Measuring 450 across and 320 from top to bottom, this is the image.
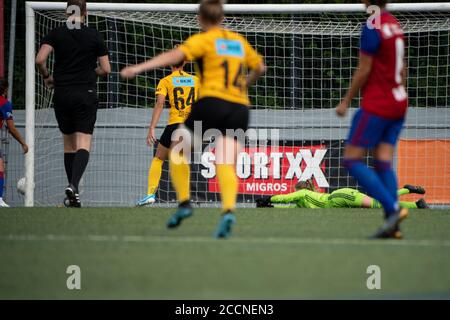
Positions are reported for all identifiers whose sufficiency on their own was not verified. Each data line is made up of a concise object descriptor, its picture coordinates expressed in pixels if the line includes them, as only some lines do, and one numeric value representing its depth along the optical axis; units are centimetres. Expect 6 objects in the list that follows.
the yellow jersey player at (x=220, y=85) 716
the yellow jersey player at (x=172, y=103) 1231
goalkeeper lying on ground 1288
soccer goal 1508
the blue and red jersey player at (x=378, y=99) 738
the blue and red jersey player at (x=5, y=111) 1299
